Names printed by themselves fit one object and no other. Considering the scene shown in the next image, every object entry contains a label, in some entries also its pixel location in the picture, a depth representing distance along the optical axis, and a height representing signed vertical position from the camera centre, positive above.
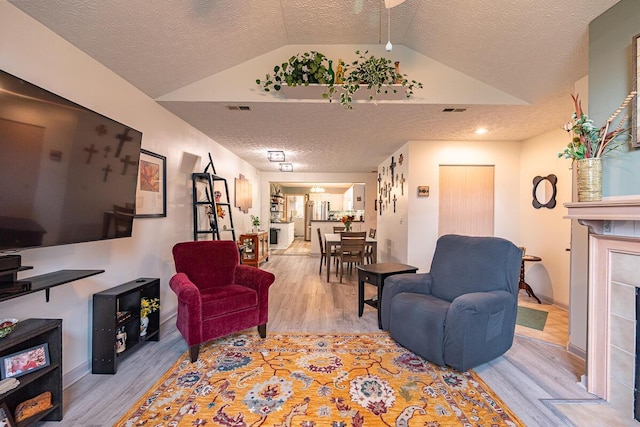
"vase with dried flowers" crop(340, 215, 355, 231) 6.07 -0.11
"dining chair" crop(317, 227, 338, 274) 5.64 -0.72
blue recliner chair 2.08 -0.71
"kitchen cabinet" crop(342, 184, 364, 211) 8.51 +0.63
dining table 5.34 -0.54
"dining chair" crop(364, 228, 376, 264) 5.53 -0.69
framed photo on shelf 1.44 -0.82
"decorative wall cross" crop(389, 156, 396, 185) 5.37 +1.04
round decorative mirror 3.82 +0.43
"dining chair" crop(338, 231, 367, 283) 4.90 -0.53
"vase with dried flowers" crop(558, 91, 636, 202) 1.79 +0.50
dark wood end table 2.98 -0.62
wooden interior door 4.45 +0.34
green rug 3.11 -1.15
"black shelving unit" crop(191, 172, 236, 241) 3.71 +0.07
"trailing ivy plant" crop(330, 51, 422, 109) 2.60 +1.31
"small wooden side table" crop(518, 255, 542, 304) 3.95 -0.92
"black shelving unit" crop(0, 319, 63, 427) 1.56 -0.94
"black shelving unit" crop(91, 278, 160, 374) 2.11 -0.90
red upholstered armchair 2.30 -0.72
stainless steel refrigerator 12.03 +0.00
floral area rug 1.67 -1.20
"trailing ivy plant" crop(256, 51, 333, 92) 2.62 +1.38
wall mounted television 1.39 +0.25
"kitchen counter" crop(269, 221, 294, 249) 9.41 -0.66
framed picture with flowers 2.76 +0.27
